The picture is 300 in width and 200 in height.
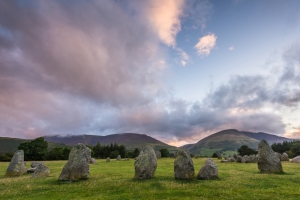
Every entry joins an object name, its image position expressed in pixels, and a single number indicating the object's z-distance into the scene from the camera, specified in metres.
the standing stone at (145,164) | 20.12
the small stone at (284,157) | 48.78
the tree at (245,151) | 78.25
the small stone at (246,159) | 44.66
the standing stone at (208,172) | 19.34
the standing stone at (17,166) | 25.88
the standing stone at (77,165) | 20.33
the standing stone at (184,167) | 19.46
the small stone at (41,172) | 23.77
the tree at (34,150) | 71.31
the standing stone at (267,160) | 24.09
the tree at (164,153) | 86.86
